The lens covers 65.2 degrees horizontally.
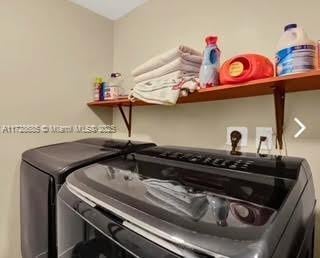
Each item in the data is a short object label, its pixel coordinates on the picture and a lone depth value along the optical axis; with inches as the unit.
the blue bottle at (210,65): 50.9
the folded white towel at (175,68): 55.0
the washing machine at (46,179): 46.9
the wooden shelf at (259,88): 39.1
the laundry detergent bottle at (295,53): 38.1
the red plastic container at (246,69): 44.4
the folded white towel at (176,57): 54.8
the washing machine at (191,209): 20.8
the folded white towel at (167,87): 52.7
